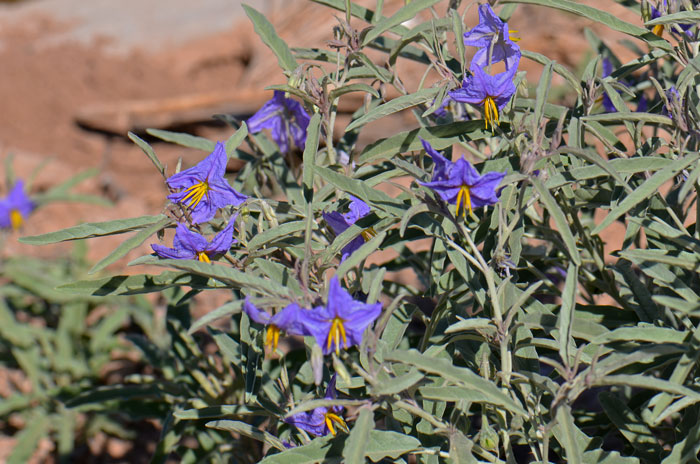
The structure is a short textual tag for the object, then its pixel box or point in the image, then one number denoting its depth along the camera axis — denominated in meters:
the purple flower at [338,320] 0.95
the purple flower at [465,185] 0.96
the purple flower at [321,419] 1.01
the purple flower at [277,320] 0.95
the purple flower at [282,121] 1.09
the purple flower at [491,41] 1.02
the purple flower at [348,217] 1.02
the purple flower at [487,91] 1.00
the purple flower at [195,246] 0.99
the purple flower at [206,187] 1.01
